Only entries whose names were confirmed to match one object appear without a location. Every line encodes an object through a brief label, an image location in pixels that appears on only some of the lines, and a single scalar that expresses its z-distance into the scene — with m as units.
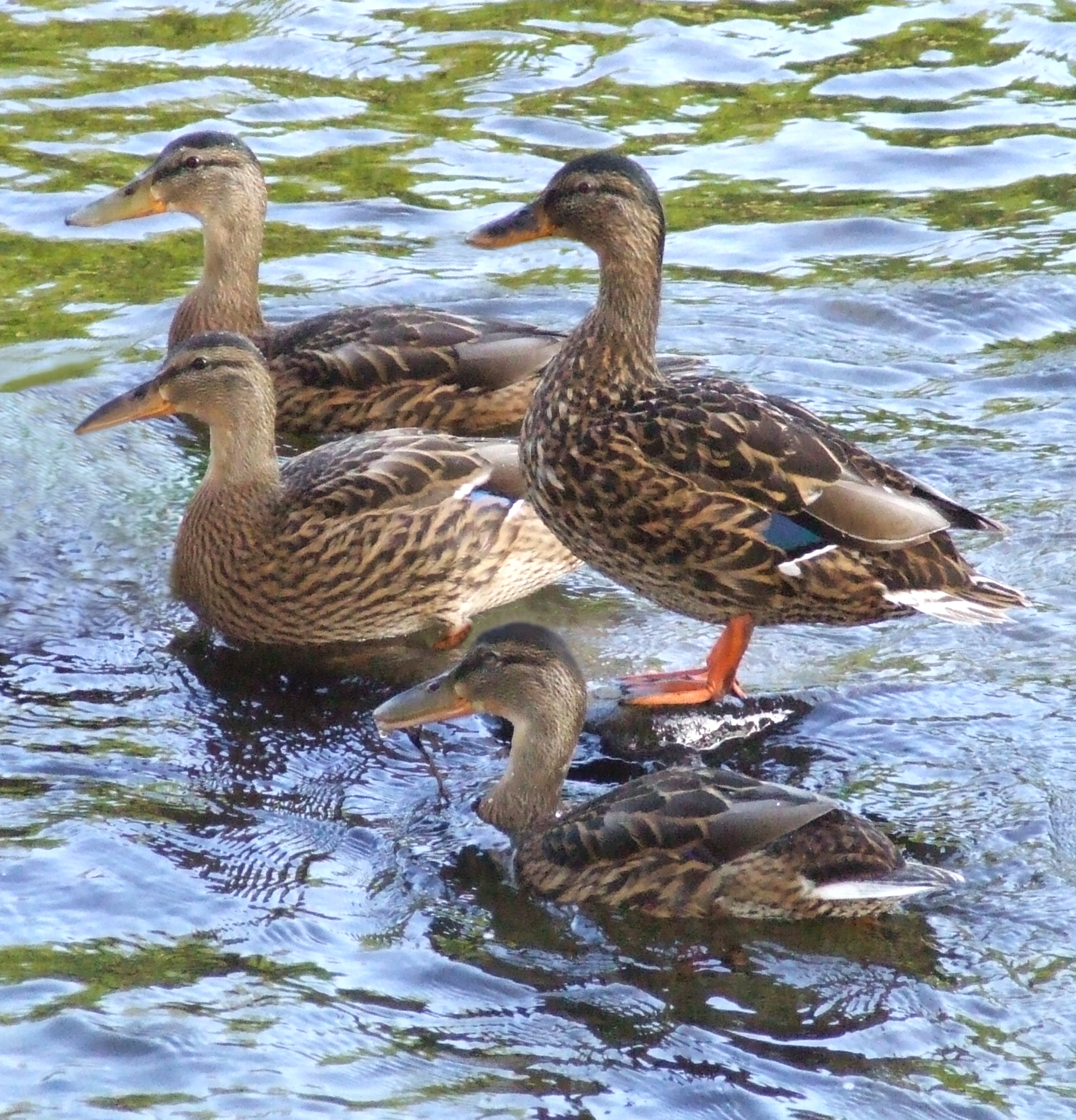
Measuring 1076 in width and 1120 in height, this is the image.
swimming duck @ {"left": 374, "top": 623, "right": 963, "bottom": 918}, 9.95
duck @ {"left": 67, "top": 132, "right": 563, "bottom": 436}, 16.20
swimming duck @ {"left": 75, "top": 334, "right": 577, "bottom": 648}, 13.43
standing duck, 12.10
